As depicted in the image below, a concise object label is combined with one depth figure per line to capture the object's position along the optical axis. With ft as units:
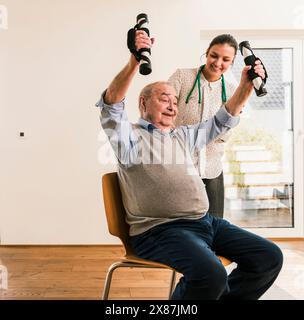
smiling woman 7.64
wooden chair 6.12
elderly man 5.82
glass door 14.32
